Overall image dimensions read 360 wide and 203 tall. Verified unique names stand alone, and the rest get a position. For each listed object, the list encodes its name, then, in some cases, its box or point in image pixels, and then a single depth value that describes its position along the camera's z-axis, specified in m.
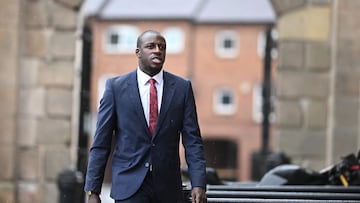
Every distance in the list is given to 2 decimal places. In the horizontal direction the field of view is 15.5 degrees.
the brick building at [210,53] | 58.59
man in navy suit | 6.90
